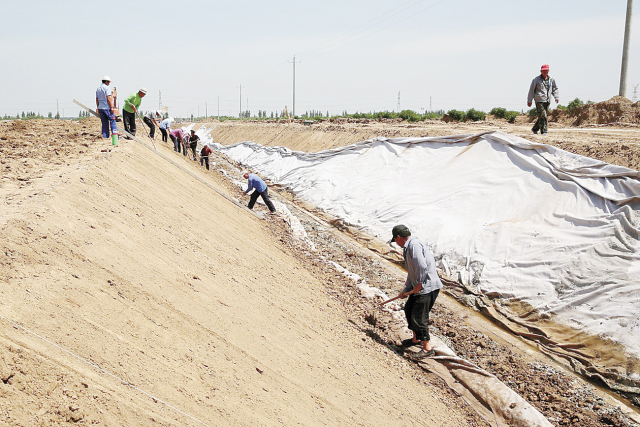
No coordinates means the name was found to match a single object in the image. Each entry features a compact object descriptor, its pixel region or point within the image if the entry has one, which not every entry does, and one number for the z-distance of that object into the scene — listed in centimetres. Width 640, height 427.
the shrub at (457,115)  2476
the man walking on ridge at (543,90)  1138
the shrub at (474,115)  2403
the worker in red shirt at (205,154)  1587
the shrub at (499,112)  2378
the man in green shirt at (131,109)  1157
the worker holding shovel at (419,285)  554
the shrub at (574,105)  1868
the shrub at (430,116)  2953
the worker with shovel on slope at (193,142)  1697
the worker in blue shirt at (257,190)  1123
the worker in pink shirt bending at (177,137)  1516
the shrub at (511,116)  2220
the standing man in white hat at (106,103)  965
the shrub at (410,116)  2729
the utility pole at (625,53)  1620
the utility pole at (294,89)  4881
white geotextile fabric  674
